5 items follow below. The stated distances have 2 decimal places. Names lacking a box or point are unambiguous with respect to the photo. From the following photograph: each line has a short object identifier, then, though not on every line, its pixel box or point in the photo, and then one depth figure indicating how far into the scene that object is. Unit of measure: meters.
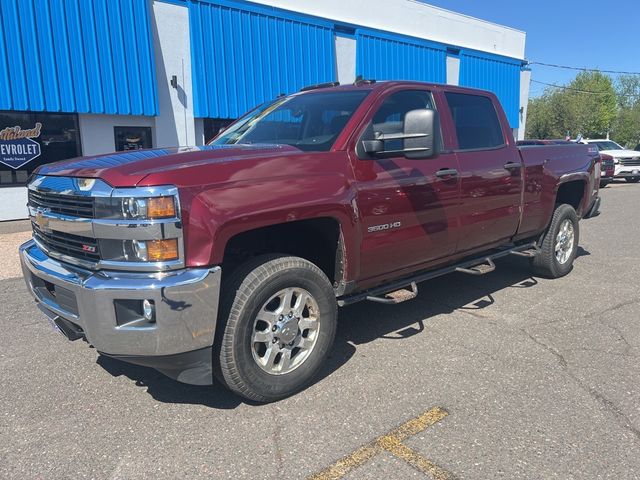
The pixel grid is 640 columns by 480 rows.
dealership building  11.08
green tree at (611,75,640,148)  66.25
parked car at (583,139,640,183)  21.52
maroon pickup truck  2.69
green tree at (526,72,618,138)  59.72
